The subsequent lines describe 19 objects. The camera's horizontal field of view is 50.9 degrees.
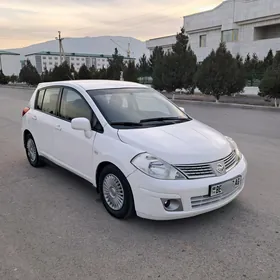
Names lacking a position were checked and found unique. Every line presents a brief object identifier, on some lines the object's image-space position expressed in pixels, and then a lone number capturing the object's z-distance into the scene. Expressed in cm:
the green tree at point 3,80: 5519
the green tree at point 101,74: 3433
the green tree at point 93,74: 3544
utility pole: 5358
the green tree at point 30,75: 4366
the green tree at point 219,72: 1838
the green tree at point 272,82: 1569
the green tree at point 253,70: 2645
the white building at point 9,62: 8406
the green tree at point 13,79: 6106
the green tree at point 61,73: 3641
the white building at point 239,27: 3641
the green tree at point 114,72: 3272
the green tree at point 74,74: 3678
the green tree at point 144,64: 4722
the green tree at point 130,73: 2764
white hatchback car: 306
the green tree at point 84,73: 3548
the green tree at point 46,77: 3824
